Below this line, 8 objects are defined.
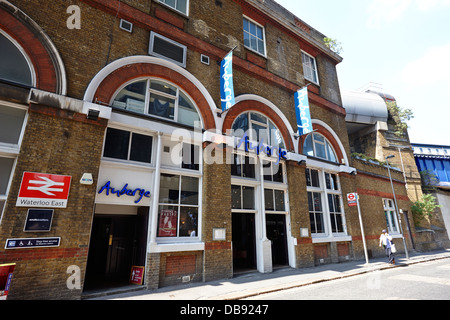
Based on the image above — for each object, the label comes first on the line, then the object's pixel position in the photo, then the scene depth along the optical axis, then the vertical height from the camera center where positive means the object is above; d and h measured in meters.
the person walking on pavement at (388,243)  11.65 -0.63
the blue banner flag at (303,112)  12.03 +5.99
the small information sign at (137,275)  6.96 -1.28
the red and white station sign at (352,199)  11.67 +1.52
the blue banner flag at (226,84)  9.26 +5.76
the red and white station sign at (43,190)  5.66 +0.98
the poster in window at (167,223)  7.62 +0.25
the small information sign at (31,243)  5.30 -0.25
